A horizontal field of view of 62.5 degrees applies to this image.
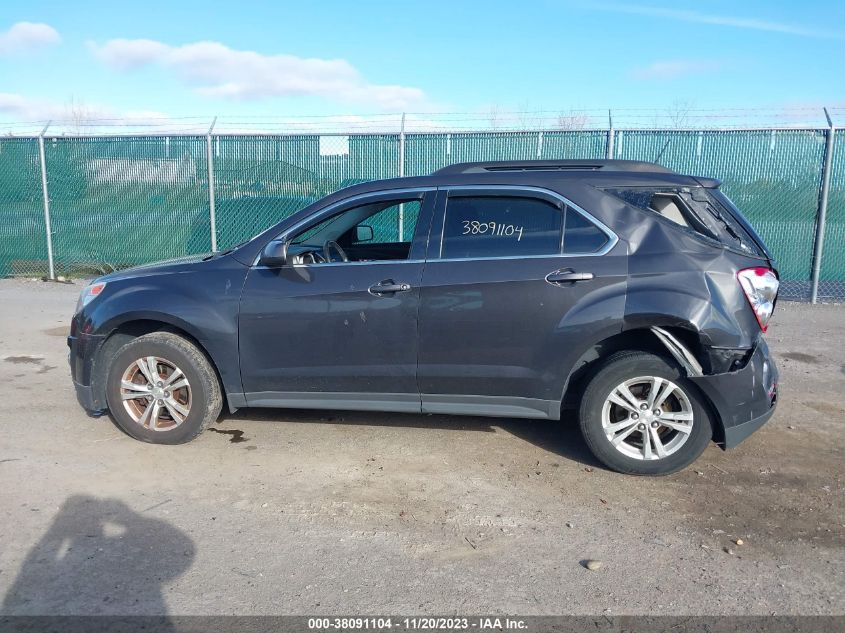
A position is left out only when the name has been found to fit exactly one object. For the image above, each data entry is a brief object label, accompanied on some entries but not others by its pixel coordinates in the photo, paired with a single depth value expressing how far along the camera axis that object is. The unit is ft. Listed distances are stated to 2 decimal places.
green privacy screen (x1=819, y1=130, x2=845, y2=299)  32.48
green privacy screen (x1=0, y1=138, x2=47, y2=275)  40.24
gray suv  13.61
